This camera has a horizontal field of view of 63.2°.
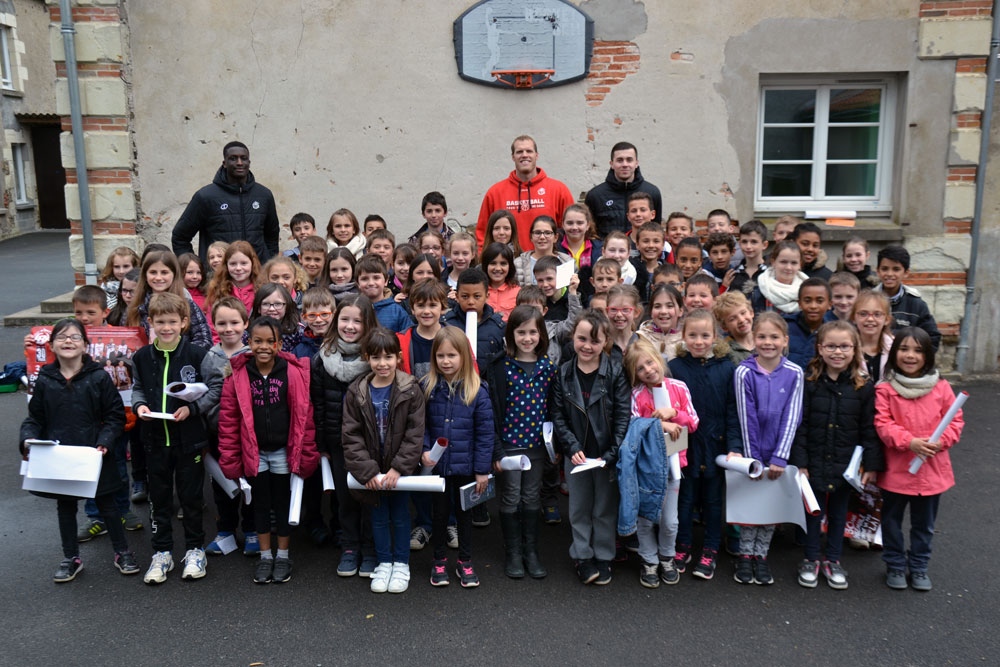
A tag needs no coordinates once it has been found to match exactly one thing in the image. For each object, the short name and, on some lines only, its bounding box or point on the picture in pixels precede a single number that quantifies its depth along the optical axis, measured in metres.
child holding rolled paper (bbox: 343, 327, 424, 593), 4.12
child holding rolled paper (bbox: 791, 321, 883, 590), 4.15
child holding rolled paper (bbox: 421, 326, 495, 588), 4.20
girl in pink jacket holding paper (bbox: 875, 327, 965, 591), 4.09
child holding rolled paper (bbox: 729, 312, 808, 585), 4.18
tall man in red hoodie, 6.64
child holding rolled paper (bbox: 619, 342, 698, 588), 4.23
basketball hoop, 7.87
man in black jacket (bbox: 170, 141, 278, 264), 6.66
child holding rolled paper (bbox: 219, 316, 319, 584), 4.23
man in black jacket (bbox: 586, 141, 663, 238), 6.52
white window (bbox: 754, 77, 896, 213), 8.21
